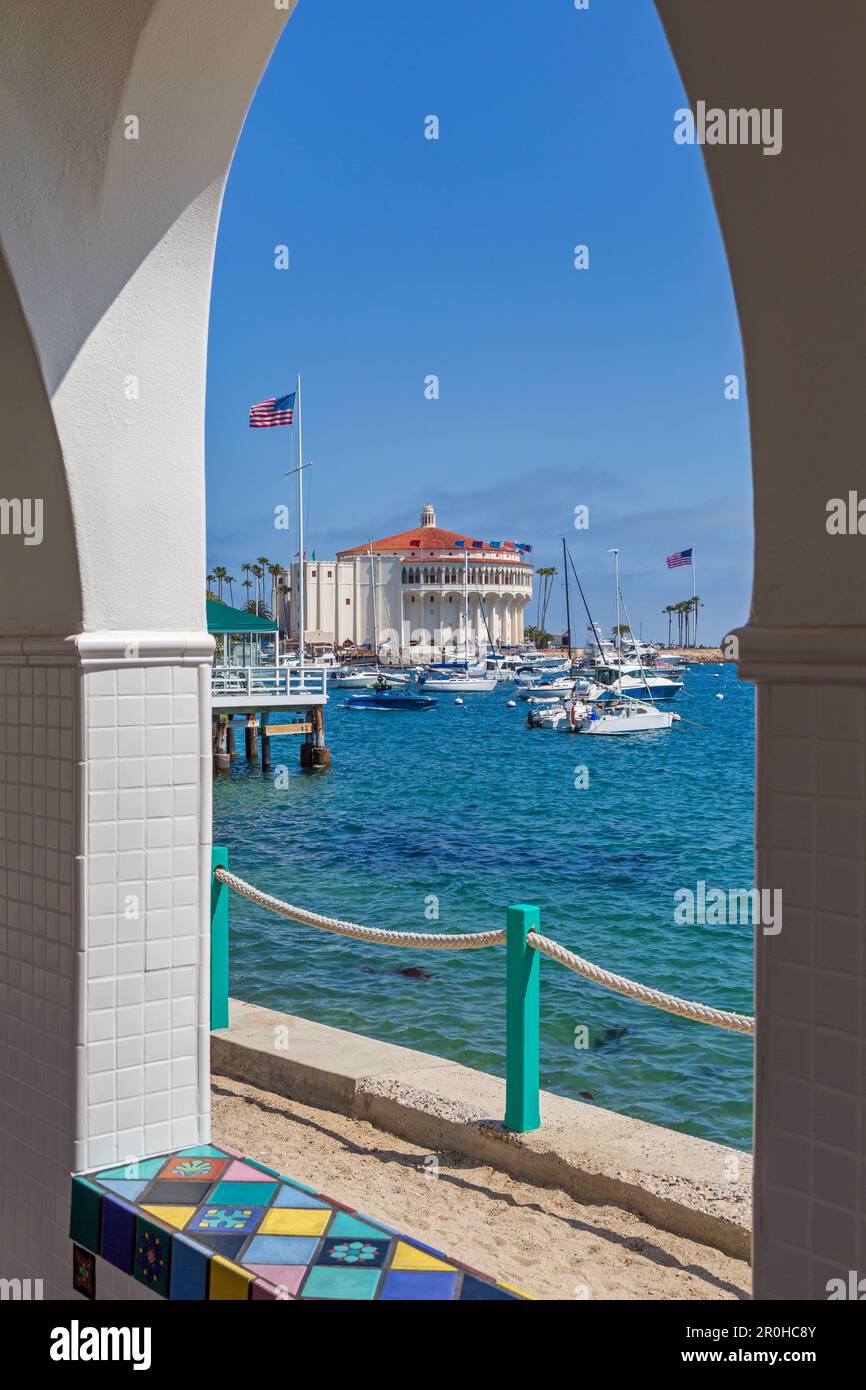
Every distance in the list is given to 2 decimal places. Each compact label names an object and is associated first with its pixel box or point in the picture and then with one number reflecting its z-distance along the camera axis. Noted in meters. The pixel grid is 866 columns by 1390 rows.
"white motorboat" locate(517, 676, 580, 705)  73.94
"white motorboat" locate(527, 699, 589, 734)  58.59
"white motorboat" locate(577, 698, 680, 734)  57.19
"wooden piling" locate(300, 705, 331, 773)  38.25
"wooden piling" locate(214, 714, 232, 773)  35.22
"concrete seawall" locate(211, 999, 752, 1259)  4.29
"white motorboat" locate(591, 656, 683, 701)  68.25
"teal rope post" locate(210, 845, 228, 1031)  6.43
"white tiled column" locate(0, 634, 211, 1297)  3.05
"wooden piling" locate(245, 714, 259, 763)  36.38
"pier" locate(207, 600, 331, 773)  34.81
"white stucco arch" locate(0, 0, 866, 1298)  1.64
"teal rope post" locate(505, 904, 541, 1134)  4.79
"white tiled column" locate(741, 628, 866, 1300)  1.63
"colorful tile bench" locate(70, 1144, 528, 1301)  2.47
